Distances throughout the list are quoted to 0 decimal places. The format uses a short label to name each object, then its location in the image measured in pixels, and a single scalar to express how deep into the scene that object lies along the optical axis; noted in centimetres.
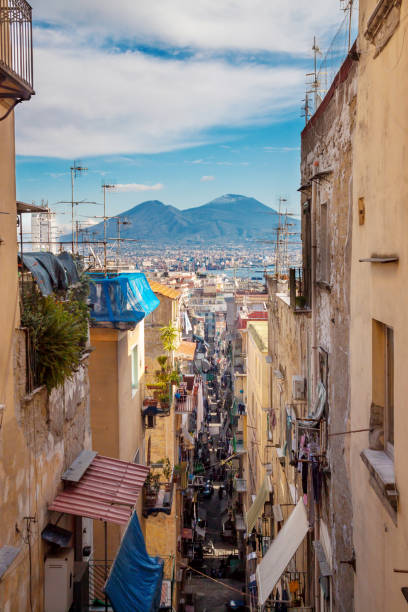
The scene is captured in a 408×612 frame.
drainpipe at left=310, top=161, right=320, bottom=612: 1109
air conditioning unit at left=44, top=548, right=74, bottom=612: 883
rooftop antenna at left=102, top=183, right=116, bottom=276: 2065
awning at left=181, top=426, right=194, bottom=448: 3208
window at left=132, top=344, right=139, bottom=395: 1870
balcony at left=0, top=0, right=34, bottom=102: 681
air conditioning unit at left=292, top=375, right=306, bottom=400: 1276
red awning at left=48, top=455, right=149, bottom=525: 912
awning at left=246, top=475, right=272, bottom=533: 1947
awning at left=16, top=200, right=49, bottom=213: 830
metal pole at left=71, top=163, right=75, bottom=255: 1774
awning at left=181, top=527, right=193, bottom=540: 3203
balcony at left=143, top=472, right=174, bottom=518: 1962
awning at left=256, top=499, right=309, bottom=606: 1059
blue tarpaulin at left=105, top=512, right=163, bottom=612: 952
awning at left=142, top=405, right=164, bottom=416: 1978
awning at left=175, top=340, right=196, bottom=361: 3640
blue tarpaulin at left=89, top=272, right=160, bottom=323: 1460
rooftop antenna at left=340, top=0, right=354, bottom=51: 792
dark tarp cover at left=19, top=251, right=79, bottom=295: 924
